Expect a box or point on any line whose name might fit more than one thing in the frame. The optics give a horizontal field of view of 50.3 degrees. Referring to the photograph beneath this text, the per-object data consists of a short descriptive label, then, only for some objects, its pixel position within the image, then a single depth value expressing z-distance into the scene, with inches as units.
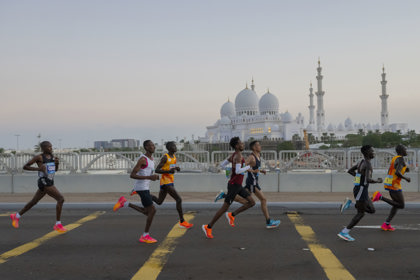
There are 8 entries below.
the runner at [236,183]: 303.1
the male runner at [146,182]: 289.0
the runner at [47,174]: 327.0
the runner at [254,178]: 321.1
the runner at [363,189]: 289.6
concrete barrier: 578.9
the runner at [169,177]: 327.3
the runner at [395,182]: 318.3
